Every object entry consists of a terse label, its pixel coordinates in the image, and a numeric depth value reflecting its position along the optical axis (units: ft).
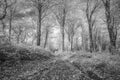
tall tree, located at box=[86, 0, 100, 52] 51.71
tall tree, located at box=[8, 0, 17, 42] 65.33
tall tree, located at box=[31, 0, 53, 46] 44.75
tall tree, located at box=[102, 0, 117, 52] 34.04
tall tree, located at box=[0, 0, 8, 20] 32.82
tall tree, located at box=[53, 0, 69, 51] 63.82
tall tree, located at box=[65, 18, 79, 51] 88.64
